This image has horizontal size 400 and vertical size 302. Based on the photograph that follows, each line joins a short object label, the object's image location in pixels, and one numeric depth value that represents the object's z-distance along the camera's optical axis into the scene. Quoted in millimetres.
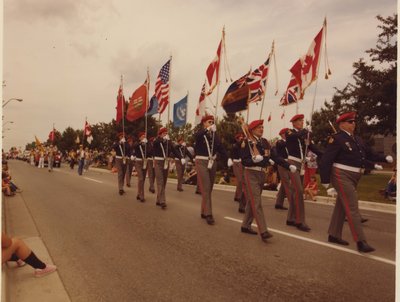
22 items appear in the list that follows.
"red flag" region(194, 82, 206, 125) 12648
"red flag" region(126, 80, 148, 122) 15156
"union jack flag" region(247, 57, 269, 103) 13326
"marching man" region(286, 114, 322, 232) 7684
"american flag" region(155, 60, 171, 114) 13530
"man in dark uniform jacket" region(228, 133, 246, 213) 11031
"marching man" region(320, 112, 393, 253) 5914
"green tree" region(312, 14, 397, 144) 21812
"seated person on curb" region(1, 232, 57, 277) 4320
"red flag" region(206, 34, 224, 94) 11805
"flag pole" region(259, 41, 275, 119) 13059
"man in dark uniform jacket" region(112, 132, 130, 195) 13797
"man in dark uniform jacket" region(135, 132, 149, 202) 11703
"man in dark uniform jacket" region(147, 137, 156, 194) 12844
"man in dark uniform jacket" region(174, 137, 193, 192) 15281
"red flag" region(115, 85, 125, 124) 16797
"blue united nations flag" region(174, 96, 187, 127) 20039
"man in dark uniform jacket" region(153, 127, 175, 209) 10469
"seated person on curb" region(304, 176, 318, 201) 13077
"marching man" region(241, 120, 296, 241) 6828
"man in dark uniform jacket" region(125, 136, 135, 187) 14181
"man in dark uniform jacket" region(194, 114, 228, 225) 8375
